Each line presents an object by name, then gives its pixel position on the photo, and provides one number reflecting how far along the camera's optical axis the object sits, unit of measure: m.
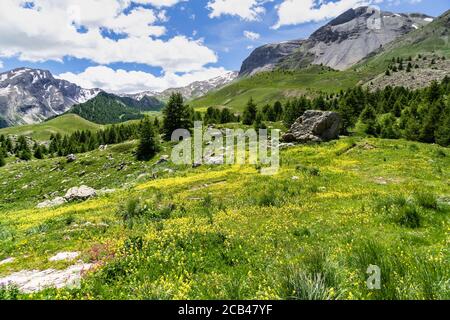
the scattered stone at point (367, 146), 41.01
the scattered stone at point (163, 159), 52.42
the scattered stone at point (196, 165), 44.96
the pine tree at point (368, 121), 67.50
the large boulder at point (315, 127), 49.62
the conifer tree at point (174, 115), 66.94
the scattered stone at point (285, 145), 47.81
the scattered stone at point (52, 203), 35.66
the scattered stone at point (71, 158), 62.53
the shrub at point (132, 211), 19.42
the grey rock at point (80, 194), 35.12
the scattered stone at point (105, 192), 35.46
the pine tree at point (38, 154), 112.25
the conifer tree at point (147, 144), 57.53
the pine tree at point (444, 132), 52.16
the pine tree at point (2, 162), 84.07
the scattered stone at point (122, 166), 54.36
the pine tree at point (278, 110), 100.38
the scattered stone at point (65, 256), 12.96
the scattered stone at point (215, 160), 44.11
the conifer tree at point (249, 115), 80.08
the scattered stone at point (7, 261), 13.86
